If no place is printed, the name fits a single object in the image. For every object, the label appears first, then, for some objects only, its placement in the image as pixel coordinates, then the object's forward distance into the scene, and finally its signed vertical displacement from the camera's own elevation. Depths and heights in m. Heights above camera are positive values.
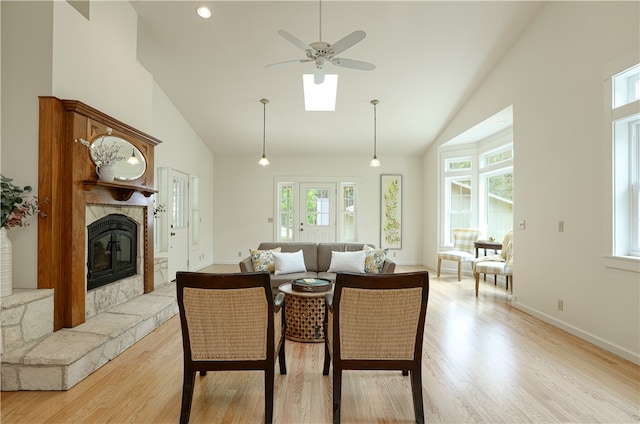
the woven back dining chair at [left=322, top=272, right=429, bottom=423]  1.88 -0.65
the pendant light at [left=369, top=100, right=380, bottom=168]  5.63 +1.77
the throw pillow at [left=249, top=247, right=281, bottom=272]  4.34 -0.63
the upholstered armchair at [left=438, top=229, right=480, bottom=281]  6.11 -0.65
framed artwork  8.02 +0.06
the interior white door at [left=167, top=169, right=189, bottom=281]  5.95 -0.18
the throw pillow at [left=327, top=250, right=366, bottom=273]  4.40 -0.64
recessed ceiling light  3.87 +2.39
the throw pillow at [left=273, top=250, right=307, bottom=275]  4.33 -0.65
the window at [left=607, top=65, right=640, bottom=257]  2.96 +0.40
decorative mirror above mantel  3.25 +0.62
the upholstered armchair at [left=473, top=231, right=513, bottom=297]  4.87 -0.75
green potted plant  2.60 -0.04
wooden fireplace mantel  2.85 +0.12
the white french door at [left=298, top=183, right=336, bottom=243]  8.02 -0.04
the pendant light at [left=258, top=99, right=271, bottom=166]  5.43 +1.83
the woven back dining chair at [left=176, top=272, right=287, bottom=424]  1.88 -0.65
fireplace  3.29 -0.40
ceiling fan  2.84 +1.48
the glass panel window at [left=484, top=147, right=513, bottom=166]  5.86 +1.06
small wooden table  5.55 -0.54
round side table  3.24 -1.01
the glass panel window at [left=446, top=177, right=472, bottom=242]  6.93 +0.23
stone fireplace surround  2.35 -0.70
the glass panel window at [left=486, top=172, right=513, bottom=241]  5.98 +0.17
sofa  4.39 -0.54
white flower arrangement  3.19 +0.62
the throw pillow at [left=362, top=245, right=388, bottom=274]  4.38 -0.62
